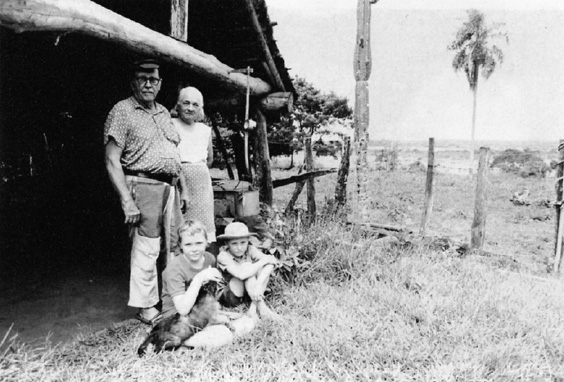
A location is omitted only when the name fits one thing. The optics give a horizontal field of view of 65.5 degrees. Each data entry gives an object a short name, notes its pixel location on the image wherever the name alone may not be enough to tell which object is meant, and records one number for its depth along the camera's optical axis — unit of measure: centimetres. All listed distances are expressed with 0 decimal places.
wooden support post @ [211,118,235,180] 712
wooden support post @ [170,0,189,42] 409
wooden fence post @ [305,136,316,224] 761
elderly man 332
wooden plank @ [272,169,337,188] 732
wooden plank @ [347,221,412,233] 659
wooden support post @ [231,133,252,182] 740
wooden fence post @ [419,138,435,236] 654
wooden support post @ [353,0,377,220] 522
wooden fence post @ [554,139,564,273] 507
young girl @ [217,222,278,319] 345
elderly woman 383
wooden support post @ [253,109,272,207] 657
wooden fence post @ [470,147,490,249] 568
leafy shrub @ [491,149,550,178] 2144
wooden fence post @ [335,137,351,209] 743
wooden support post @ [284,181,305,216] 706
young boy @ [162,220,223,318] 302
